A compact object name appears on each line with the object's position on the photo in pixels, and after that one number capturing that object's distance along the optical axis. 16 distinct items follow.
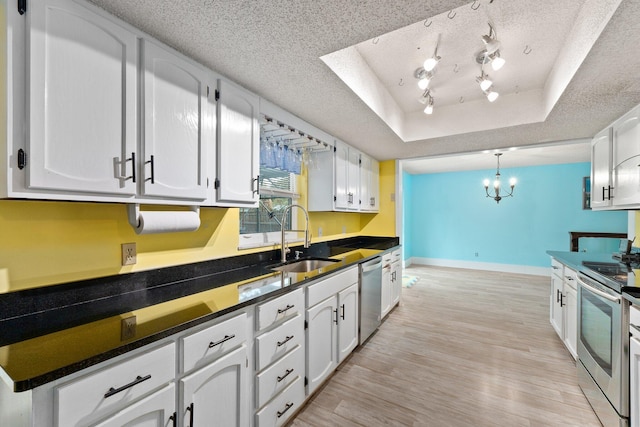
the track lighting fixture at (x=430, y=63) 1.91
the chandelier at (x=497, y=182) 4.75
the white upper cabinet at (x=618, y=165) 2.19
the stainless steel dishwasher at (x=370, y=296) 2.63
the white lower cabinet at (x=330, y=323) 1.89
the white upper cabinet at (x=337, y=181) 3.02
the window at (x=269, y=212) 2.35
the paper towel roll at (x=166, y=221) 1.39
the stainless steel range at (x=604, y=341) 1.53
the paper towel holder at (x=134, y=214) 1.37
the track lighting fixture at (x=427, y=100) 2.52
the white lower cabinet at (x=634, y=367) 1.41
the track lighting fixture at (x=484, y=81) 2.21
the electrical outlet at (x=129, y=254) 1.47
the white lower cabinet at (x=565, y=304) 2.32
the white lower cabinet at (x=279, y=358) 1.46
